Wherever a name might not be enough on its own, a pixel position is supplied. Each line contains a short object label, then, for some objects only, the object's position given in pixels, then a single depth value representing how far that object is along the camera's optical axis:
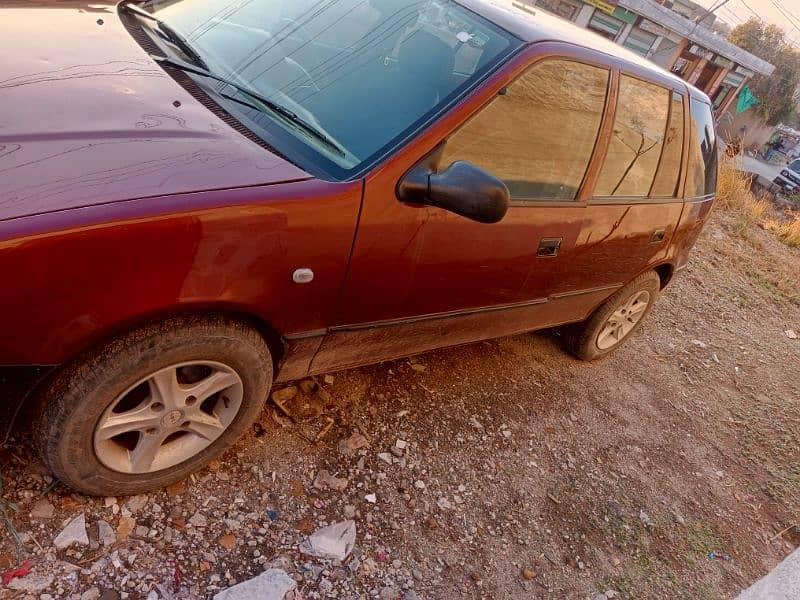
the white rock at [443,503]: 2.58
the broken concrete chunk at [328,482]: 2.43
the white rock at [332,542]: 2.18
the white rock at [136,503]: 2.07
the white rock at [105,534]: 1.94
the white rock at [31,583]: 1.74
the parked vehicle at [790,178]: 18.11
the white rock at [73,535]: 1.88
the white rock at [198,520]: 2.10
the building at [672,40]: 20.62
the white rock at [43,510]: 1.92
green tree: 31.72
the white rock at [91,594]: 1.78
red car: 1.57
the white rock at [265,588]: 1.91
